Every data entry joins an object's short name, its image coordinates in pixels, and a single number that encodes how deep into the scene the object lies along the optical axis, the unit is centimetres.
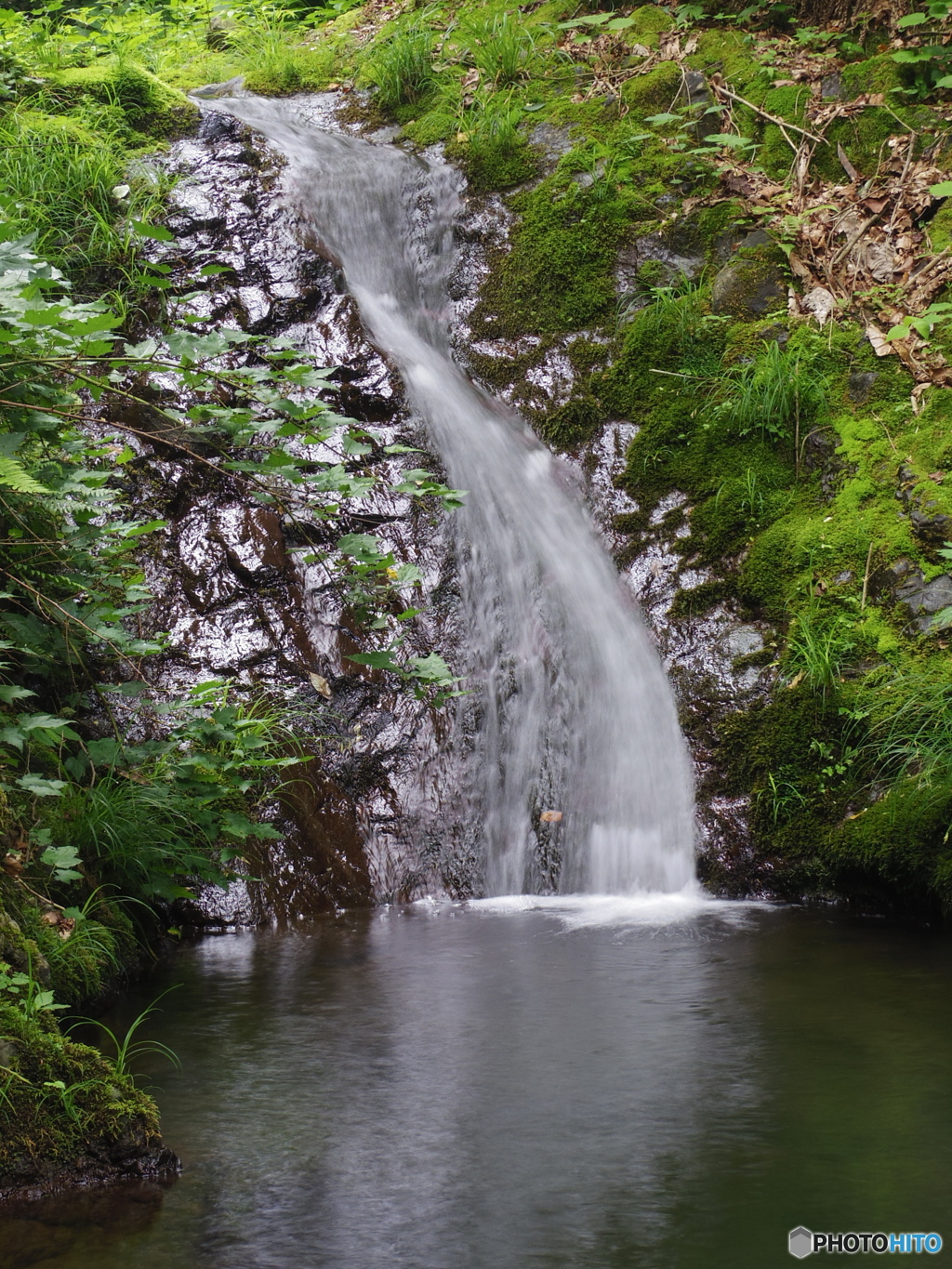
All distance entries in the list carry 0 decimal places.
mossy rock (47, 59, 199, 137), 687
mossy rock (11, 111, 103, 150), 620
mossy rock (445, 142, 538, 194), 704
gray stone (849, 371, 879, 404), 521
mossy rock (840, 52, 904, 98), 627
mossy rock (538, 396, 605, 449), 596
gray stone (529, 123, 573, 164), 705
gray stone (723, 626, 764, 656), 486
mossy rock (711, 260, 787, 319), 578
